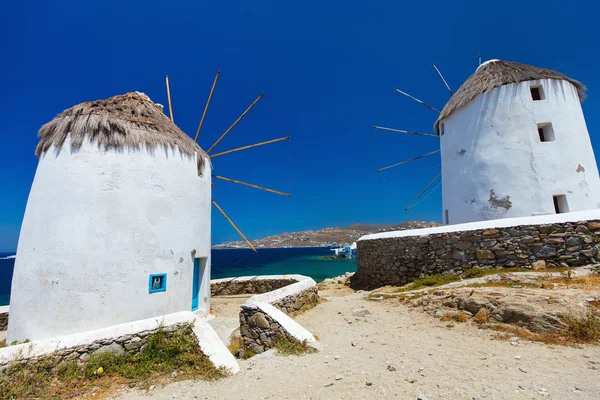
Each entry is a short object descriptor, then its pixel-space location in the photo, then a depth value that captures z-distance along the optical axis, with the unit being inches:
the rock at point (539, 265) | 315.3
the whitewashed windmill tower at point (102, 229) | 267.0
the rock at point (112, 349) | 187.5
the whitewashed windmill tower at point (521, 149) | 442.9
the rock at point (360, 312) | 289.3
